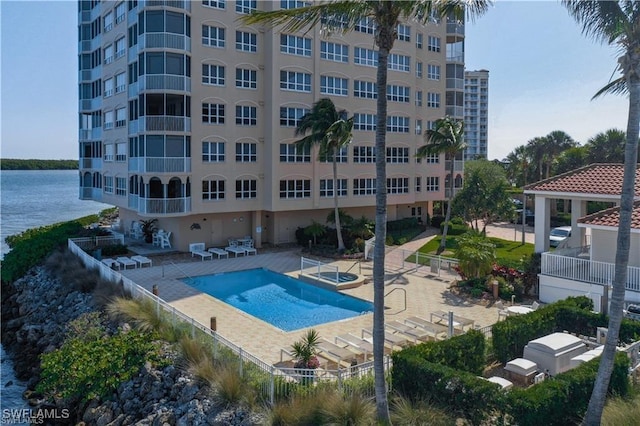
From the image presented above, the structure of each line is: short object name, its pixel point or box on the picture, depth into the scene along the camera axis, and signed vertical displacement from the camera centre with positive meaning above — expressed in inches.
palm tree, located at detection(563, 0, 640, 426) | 389.7 +53.2
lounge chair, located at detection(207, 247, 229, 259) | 1306.6 -165.5
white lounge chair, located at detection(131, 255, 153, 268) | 1186.8 -170.3
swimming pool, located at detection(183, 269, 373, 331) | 866.1 -208.5
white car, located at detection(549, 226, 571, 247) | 1422.2 -134.2
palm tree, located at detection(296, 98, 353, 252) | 1266.0 +136.6
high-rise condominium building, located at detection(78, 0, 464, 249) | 1262.3 +188.8
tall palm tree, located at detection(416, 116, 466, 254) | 1310.3 +115.0
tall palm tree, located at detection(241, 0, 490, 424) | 392.2 +122.6
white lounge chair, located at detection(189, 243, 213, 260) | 1288.1 -163.7
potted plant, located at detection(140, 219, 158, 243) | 1457.9 -121.5
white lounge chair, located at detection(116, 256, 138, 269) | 1168.7 -171.4
